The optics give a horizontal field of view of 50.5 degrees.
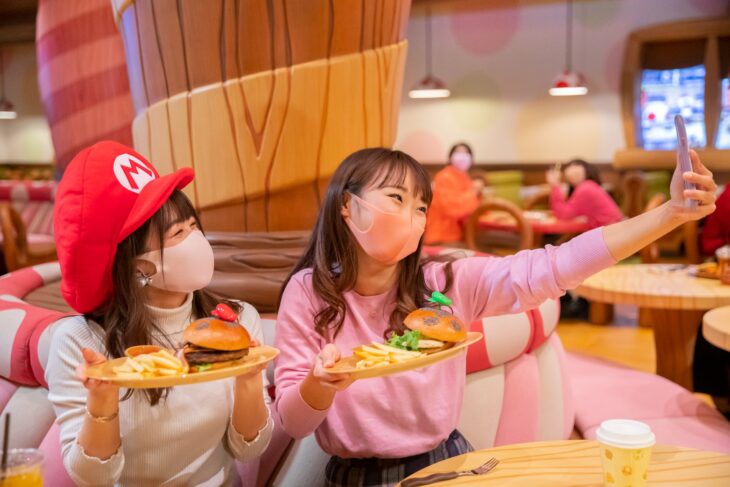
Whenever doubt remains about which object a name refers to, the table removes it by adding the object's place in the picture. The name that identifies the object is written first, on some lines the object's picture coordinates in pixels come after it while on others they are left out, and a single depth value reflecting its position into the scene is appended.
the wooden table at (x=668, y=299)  3.47
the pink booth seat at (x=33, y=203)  7.71
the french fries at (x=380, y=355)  1.33
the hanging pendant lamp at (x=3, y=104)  14.81
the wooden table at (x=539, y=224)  6.56
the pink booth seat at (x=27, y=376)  1.89
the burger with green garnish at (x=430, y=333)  1.42
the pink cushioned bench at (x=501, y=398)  1.93
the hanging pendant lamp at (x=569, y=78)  10.55
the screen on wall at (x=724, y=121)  10.71
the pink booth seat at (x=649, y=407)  2.58
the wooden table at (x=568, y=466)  1.37
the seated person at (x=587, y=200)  6.40
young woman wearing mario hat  1.45
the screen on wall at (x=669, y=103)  10.97
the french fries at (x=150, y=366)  1.19
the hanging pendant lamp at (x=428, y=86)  11.62
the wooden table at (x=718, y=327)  2.72
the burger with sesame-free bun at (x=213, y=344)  1.27
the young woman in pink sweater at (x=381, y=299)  1.63
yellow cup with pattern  1.25
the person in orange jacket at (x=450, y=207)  6.39
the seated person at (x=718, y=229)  5.67
